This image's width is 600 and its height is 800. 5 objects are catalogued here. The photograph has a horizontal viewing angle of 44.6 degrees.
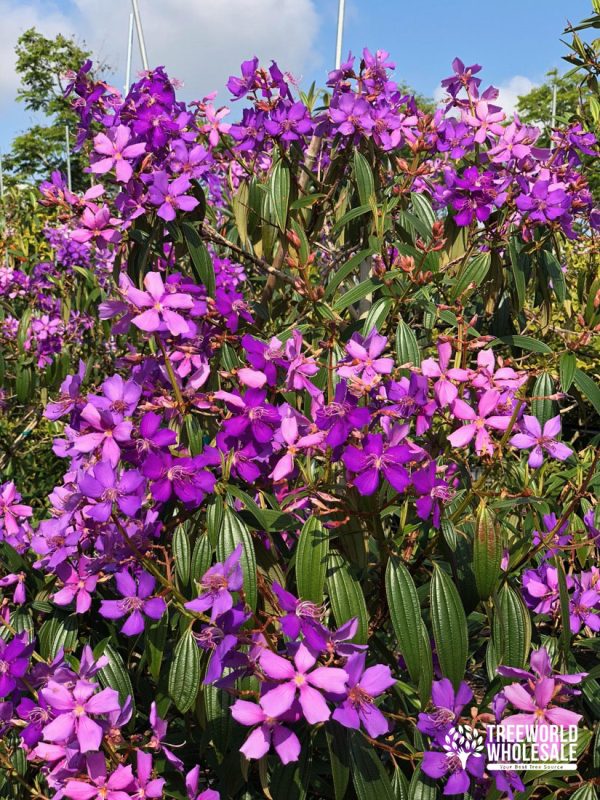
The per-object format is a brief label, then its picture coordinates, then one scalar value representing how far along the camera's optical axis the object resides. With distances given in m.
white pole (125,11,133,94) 3.21
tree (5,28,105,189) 19.39
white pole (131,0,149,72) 2.12
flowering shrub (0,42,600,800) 0.99
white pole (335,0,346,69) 2.01
